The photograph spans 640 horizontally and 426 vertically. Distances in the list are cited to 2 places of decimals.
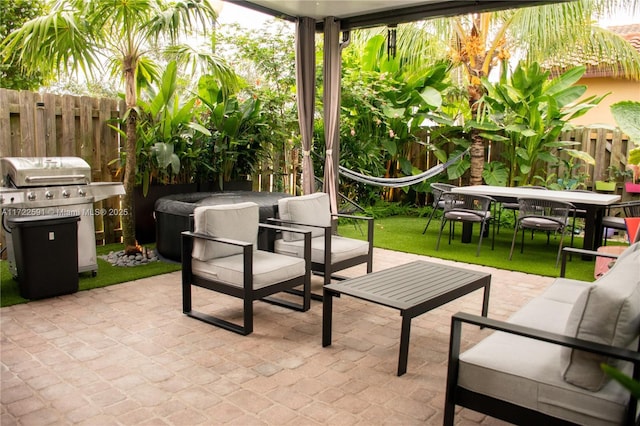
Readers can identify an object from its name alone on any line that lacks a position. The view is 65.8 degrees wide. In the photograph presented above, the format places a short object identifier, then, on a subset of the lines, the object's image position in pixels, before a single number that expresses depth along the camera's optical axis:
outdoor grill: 4.22
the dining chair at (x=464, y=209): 5.87
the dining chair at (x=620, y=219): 5.46
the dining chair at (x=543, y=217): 5.25
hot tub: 5.03
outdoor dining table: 5.38
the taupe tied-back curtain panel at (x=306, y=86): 5.93
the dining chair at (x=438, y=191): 6.64
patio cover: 5.33
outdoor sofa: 1.73
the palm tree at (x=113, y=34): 4.24
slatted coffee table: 2.83
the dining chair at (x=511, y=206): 6.73
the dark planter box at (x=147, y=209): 5.80
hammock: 7.39
